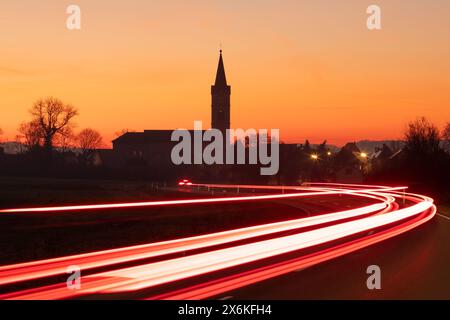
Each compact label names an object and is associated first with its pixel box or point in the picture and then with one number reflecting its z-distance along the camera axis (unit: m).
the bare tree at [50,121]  114.94
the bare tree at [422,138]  77.28
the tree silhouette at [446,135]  106.75
